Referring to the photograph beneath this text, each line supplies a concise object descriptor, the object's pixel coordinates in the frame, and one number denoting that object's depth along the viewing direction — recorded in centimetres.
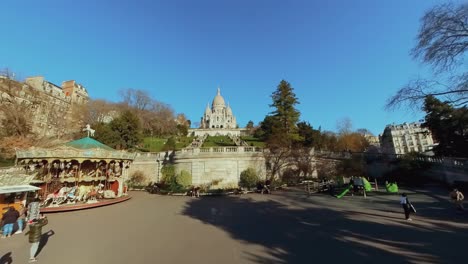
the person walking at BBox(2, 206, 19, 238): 1018
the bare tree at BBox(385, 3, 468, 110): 962
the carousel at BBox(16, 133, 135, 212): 1770
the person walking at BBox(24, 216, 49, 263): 728
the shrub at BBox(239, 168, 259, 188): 2644
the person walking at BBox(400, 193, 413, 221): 1064
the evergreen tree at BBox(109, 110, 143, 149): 3828
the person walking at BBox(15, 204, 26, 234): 1098
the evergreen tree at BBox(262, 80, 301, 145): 4200
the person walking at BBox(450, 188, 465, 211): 1203
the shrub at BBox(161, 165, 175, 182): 2805
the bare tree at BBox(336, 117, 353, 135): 6294
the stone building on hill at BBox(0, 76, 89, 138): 3406
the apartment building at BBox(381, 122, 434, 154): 7856
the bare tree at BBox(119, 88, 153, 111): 6207
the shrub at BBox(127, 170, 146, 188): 3103
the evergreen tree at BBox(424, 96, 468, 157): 2556
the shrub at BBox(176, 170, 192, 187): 2642
